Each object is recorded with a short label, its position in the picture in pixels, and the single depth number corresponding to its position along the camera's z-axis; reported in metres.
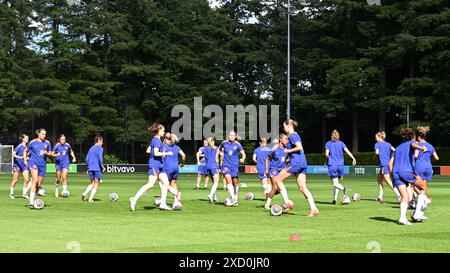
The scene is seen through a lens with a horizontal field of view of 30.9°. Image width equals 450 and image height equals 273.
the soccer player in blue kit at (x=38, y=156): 23.75
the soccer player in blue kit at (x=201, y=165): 32.91
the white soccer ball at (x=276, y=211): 19.42
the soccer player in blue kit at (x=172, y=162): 21.42
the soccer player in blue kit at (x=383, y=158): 25.67
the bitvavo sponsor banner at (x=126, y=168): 65.75
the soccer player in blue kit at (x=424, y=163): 19.27
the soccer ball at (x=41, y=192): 28.78
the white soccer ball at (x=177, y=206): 21.58
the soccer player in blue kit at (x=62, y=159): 29.26
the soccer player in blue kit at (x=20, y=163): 28.00
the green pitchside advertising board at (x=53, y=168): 63.72
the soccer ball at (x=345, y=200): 24.00
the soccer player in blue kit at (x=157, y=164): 21.00
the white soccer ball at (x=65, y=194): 28.26
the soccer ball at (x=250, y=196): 26.55
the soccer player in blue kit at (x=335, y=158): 24.80
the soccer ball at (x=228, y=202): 23.33
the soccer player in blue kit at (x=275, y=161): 22.02
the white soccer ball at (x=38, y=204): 21.98
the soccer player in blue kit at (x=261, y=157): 27.26
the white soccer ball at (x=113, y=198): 25.55
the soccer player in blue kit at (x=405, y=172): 17.20
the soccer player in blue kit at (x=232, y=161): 23.81
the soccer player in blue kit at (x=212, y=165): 25.26
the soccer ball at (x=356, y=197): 25.59
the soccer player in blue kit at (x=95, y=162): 24.84
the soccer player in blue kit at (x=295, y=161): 18.84
